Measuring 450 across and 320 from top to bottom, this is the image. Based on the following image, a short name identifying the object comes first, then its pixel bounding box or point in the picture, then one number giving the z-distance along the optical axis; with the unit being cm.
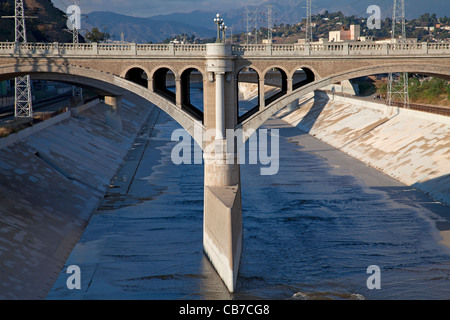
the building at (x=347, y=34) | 17425
